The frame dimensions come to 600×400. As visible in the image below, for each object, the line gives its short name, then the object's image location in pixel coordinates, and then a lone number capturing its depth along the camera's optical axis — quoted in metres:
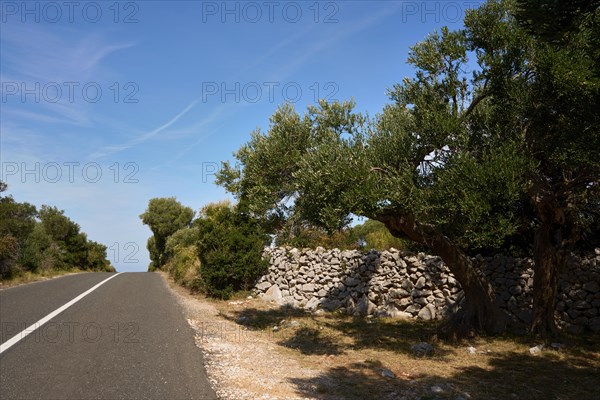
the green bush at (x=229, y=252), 16.42
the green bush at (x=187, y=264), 19.36
